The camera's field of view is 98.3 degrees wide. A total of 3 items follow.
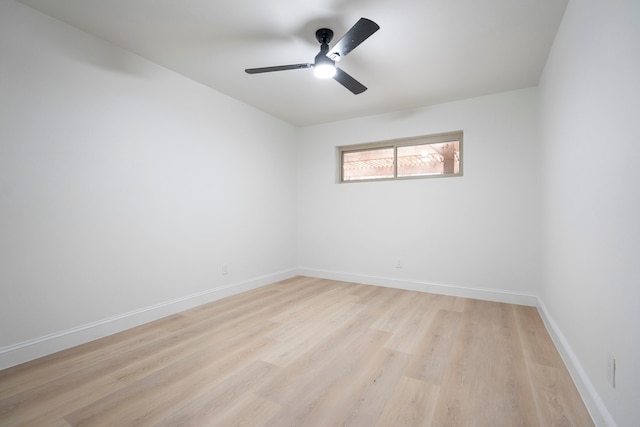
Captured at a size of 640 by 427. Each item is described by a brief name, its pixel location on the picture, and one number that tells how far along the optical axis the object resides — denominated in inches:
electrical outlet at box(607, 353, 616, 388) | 45.4
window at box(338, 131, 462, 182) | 140.0
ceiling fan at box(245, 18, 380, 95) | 69.1
